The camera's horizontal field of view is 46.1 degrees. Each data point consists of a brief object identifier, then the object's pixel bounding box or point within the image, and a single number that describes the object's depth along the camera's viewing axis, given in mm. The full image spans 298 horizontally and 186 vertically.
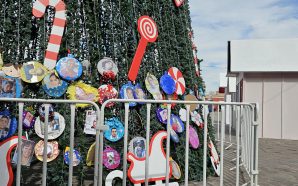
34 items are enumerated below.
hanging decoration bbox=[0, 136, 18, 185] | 4016
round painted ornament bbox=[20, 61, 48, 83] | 4555
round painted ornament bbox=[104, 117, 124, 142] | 4680
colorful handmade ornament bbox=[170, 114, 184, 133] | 5273
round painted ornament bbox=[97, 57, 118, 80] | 4871
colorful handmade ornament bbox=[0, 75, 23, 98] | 4461
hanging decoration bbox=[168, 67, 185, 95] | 5642
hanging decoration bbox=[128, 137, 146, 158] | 4695
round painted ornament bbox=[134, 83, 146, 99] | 5135
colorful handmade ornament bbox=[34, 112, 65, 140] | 4469
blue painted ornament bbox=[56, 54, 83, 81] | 4645
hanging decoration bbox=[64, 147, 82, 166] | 4508
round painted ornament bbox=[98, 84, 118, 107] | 4820
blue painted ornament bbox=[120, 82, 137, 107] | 4957
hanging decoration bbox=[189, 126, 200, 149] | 5469
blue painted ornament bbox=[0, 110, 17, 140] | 4246
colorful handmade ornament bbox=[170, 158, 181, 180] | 5082
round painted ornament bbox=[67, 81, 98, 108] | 4703
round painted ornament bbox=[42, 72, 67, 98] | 4582
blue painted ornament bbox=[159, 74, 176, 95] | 5441
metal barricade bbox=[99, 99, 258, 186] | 3633
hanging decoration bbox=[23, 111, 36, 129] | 4461
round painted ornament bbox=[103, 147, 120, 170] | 4602
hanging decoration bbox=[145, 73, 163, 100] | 5270
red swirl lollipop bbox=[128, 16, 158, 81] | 5156
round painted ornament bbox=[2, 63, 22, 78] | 4562
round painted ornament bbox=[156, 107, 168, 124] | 5109
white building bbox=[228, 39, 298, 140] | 14039
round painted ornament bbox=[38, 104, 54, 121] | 4478
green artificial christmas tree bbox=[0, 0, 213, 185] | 4699
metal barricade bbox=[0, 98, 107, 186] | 3252
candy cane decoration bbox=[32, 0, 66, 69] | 4652
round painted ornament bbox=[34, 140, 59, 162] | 4438
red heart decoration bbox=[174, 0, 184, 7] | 6121
